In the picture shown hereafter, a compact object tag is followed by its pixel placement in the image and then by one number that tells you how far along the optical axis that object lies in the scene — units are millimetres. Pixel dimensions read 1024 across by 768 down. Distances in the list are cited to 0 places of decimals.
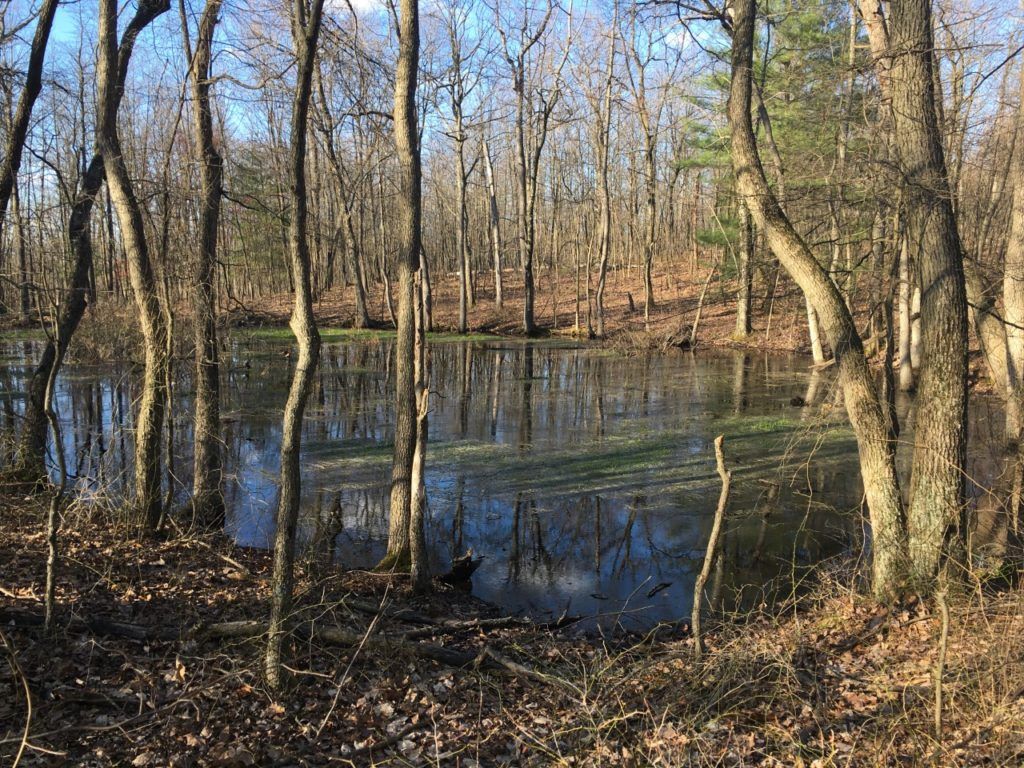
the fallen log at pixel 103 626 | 4949
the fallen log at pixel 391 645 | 5082
